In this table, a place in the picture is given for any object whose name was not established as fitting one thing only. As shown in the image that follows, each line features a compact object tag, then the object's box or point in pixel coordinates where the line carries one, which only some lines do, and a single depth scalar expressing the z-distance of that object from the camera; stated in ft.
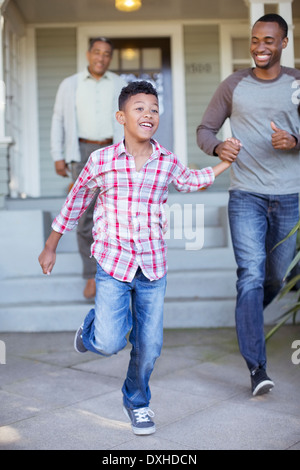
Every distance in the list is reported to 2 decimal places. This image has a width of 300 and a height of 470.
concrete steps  16.90
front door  28.02
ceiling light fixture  25.08
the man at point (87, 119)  16.87
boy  9.18
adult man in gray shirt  11.05
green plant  11.01
